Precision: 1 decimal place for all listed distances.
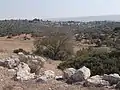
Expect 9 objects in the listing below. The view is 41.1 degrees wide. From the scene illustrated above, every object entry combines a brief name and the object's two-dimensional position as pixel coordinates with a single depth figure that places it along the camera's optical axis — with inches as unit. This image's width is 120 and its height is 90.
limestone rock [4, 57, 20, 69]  337.5
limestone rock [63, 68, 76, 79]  268.2
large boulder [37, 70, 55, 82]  255.6
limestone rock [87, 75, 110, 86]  238.5
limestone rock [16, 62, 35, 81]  266.7
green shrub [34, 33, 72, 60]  613.0
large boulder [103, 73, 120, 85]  245.8
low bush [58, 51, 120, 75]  311.7
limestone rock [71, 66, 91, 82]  253.9
